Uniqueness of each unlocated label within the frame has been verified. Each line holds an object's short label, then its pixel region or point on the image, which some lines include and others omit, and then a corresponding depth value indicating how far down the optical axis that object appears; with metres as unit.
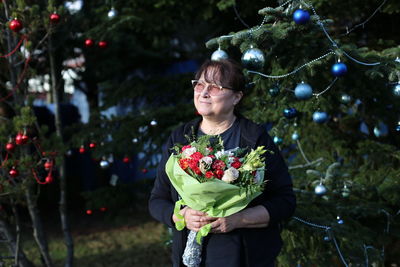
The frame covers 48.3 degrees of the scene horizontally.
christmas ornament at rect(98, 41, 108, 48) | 4.68
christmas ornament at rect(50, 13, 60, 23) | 3.94
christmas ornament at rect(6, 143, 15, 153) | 3.89
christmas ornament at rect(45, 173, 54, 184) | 3.97
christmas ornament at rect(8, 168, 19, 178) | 3.91
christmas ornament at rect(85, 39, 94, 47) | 4.61
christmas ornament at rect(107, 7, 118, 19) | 4.49
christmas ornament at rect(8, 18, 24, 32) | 3.67
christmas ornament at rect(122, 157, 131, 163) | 5.25
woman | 2.14
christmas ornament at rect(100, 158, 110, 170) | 4.96
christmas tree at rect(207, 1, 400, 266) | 2.87
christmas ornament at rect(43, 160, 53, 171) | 4.01
